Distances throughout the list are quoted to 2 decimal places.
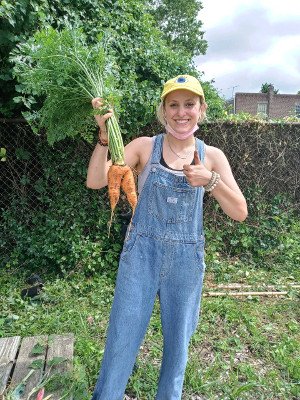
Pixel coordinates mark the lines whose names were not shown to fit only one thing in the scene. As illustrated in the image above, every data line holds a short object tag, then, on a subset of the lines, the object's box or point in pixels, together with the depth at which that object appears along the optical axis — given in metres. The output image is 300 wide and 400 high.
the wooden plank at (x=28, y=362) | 2.39
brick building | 42.88
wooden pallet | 2.41
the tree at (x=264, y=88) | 52.05
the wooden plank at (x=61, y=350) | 2.52
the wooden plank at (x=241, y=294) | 4.52
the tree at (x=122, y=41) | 3.67
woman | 2.03
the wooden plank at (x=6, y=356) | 2.43
